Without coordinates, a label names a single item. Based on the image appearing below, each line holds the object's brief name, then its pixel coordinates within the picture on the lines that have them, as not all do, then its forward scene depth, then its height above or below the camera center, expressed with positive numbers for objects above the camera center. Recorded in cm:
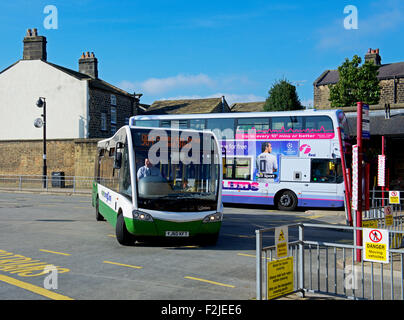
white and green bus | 996 -43
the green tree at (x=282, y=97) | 4884 +747
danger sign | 589 -104
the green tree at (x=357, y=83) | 4169 +769
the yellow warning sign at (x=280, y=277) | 573 -145
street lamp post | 3256 +166
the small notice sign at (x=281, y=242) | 593 -101
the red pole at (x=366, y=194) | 948 -64
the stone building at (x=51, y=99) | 3812 +595
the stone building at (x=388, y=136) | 2325 +154
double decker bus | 1891 +46
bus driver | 1021 -9
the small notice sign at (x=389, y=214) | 1028 -112
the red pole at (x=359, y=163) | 861 +5
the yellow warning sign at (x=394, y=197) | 1338 -97
